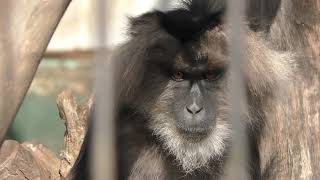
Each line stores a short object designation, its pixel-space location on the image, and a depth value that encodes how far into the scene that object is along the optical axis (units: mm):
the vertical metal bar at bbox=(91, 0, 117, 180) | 3322
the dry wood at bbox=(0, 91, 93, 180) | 7164
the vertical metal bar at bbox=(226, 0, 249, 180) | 3400
